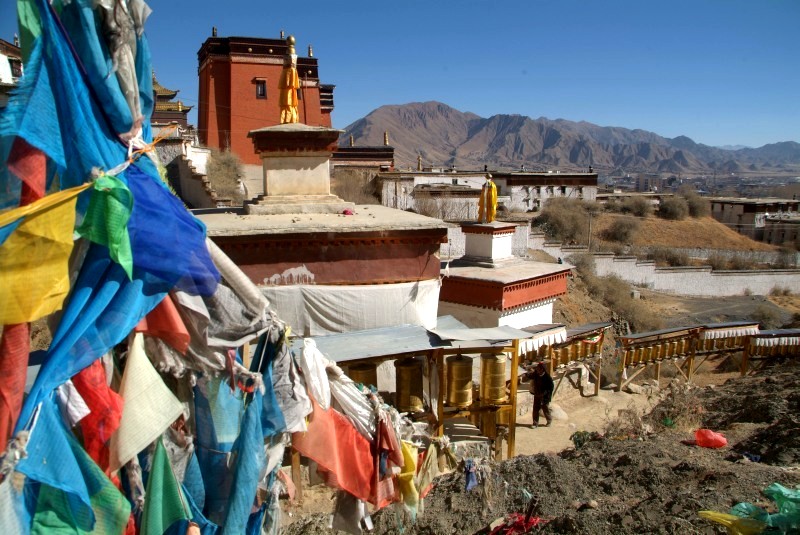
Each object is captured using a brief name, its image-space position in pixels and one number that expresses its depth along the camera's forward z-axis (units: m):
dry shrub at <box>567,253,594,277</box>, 24.34
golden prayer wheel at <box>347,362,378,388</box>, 5.36
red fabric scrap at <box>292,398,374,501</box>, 2.73
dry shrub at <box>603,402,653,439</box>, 8.38
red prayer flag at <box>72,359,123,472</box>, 1.96
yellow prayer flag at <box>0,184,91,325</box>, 1.74
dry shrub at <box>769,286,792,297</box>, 28.22
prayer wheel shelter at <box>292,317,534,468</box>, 5.32
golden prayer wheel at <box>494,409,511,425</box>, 7.01
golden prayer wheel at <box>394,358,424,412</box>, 5.62
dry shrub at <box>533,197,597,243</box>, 32.41
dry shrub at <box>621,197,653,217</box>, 40.19
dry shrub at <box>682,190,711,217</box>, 42.50
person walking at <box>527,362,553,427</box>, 9.25
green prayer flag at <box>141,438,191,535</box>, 2.14
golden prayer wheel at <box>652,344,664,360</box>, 12.41
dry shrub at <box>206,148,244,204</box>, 20.60
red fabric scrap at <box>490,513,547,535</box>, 5.04
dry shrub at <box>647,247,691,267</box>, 31.91
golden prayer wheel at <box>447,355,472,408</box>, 5.88
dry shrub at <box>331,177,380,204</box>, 24.48
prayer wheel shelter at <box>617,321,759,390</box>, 12.04
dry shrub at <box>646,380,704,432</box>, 9.27
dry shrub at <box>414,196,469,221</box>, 24.92
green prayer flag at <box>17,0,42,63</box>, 1.82
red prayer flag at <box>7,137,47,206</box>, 1.79
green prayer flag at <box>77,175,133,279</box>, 1.91
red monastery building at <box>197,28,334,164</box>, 25.47
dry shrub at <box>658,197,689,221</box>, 40.81
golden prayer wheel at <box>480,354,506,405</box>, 6.13
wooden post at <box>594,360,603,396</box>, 11.43
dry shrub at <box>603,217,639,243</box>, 35.16
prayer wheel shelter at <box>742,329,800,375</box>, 13.46
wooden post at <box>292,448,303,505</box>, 4.68
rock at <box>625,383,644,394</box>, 12.01
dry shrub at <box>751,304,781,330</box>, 21.41
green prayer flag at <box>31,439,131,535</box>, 1.85
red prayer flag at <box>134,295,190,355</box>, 2.15
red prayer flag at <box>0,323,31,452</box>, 1.73
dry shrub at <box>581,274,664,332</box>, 20.64
